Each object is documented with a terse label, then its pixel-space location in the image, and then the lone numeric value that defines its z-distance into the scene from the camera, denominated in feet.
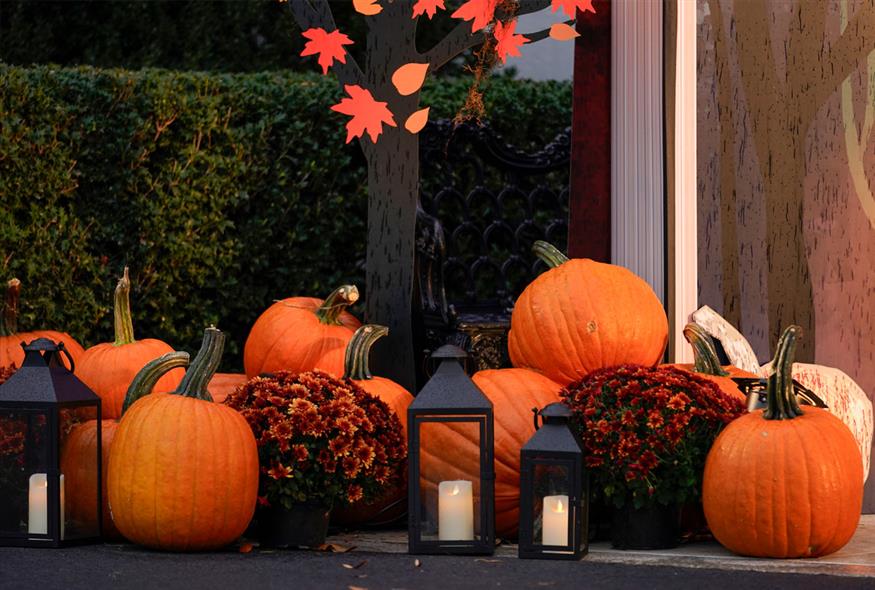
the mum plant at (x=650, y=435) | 24.03
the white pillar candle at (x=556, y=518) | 23.54
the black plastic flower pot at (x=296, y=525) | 24.86
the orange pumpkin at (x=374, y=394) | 27.04
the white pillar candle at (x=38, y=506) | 24.82
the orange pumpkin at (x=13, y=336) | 31.94
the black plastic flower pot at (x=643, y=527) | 24.44
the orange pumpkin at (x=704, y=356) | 26.81
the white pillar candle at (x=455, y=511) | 24.00
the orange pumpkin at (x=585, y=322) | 27.07
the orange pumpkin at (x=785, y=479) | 22.71
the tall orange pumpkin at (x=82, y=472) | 25.45
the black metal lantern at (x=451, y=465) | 24.03
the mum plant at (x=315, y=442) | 24.61
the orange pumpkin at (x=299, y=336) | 31.17
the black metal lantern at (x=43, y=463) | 24.81
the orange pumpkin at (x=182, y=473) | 23.75
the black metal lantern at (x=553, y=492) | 23.45
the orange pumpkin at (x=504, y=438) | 24.61
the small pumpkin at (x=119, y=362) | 28.96
